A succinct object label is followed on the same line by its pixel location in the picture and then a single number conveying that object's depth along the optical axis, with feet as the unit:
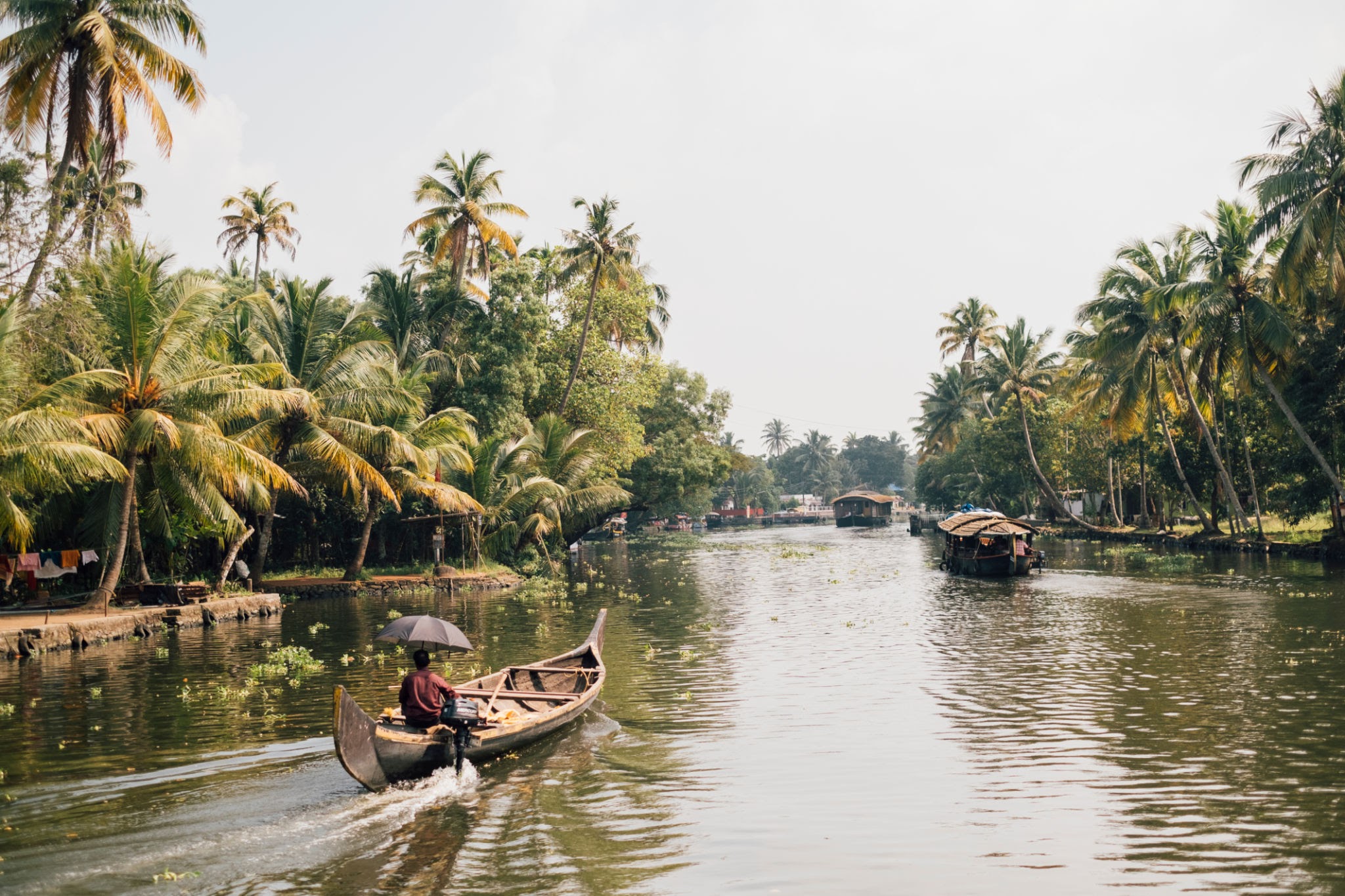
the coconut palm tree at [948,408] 301.63
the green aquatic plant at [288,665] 60.29
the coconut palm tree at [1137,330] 149.59
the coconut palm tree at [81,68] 79.10
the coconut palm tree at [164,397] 76.38
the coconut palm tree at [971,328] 267.18
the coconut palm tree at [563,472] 139.33
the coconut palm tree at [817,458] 564.71
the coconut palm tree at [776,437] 609.42
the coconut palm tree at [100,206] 85.17
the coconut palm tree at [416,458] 105.91
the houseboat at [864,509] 377.71
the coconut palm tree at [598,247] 158.51
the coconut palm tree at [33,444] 65.98
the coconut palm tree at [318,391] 98.07
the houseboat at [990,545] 125.59
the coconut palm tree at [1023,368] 217.97
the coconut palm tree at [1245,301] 119.14
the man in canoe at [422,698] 37.45
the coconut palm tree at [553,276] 172.41
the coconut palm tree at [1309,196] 105.40
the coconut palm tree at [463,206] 138.62
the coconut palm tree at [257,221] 165.48
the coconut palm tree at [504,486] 126.72
